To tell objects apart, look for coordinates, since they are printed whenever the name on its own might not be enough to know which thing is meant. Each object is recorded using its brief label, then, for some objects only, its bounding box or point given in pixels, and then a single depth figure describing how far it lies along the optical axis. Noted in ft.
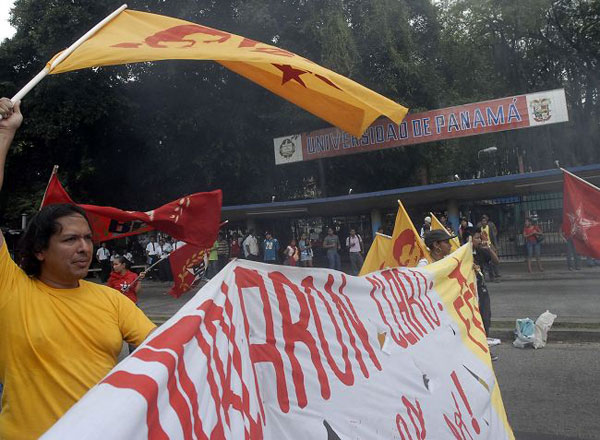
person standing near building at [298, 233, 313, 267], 59.98
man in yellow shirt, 6.55
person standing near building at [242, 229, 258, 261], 60.95
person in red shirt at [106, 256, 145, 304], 23.54
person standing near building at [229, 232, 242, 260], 66.74
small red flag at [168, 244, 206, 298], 23.67
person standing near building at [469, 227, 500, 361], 20.21
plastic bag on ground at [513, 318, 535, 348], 23.61
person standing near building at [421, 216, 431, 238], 44.32
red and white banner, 5.00
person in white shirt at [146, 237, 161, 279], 62.75
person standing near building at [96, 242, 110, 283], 69.00
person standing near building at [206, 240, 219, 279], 58.68
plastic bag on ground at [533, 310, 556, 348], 23.55
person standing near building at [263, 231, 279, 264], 59.98
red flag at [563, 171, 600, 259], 17.26
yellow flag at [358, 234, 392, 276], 21.36
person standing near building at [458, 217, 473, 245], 46.49
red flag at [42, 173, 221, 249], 13.79
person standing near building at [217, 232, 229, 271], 67.98
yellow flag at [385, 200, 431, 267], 19.07
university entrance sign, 56.44
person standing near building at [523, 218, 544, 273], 50.49
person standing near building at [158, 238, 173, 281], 61.14
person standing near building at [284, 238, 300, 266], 57.16
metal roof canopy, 50.98
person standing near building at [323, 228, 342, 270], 58.39
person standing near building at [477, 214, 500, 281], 47.55
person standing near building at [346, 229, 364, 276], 56.69
